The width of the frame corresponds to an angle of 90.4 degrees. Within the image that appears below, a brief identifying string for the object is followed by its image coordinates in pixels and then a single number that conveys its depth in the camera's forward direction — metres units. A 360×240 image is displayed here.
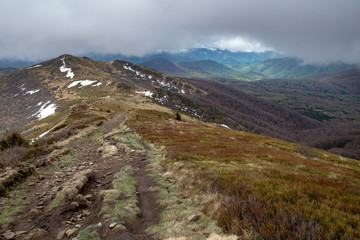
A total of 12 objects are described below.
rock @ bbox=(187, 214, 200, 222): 6.78
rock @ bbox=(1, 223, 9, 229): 6.96
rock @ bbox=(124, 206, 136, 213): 7.82
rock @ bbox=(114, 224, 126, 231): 6.41
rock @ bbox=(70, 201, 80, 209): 8.12
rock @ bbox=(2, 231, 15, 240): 6.32
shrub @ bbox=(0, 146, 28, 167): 15.18
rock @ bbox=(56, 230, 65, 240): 6.34
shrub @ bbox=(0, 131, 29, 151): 23.75
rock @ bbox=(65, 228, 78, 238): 6.39
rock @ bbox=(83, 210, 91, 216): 7.89
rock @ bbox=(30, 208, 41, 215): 8.03
